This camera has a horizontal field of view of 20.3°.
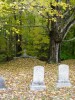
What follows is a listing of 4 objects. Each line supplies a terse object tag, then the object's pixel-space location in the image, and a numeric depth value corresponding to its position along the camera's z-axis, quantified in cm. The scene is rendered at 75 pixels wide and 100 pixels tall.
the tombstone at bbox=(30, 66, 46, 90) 892
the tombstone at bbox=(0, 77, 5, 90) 878
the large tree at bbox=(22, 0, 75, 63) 1494
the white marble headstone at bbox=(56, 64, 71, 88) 924
